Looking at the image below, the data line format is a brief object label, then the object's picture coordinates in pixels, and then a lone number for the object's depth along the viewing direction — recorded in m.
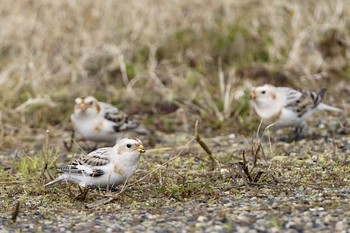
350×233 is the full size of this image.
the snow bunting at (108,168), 12.47
